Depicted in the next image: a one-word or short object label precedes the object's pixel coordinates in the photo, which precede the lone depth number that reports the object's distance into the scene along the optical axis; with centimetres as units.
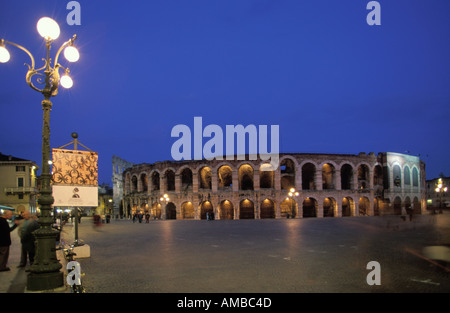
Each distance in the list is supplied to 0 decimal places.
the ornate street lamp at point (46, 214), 638
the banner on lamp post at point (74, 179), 845
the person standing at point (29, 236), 939
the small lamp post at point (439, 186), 3617
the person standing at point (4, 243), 913
